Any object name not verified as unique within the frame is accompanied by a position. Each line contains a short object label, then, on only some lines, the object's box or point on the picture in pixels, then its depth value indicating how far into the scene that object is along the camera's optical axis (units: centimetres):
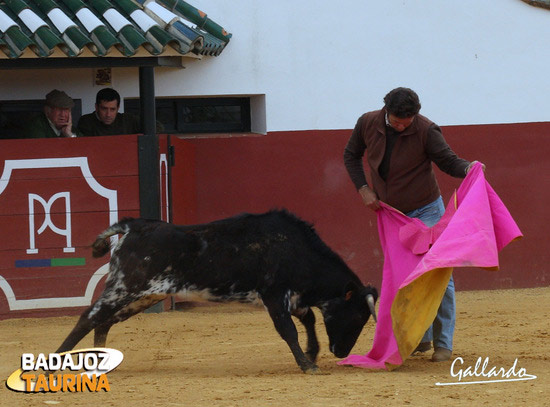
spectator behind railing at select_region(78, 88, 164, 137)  1869
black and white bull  1305
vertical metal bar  1837
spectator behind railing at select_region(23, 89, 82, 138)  1836
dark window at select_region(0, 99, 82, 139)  2025
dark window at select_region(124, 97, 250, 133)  2109
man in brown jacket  1302
